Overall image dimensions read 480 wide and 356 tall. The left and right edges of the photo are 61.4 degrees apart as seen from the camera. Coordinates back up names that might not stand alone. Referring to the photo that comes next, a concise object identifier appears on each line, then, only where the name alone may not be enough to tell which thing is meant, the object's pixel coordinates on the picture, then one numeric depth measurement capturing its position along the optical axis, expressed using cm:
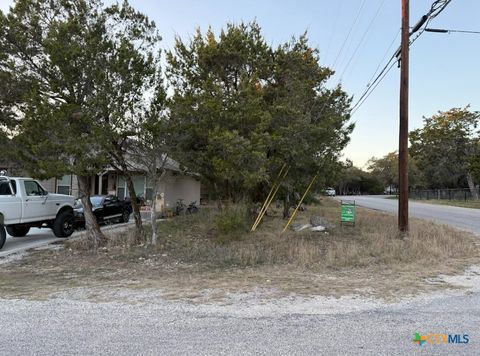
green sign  1532
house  2089
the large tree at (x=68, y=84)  911
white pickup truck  1148
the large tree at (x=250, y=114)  1038
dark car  1548
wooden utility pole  1243
